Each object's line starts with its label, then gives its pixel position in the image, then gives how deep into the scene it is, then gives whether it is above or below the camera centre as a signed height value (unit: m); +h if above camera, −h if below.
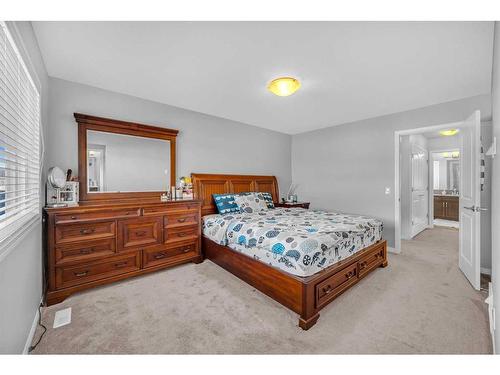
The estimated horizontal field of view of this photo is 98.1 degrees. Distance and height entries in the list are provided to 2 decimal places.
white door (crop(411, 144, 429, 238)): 4.86 -0.04
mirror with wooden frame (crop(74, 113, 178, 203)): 2.74 +0.38
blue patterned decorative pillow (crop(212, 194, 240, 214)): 3.61 -0.28
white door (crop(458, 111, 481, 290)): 2.47 -0.16
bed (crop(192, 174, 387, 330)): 1.89 -0.70
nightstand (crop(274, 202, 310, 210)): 4.48 -0.38
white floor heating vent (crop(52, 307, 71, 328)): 1.82 -1.15
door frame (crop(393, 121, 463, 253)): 3.68 -0.16
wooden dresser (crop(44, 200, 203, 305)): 2.17 -0.65
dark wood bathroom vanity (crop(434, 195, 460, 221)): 6.25 -0.61
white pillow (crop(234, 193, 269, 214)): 3.74 -0.29
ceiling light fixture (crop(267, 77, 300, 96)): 2.41 +1.15
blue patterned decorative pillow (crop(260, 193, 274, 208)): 4.19 -0.26
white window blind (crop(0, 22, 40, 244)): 1.22 +0.42
